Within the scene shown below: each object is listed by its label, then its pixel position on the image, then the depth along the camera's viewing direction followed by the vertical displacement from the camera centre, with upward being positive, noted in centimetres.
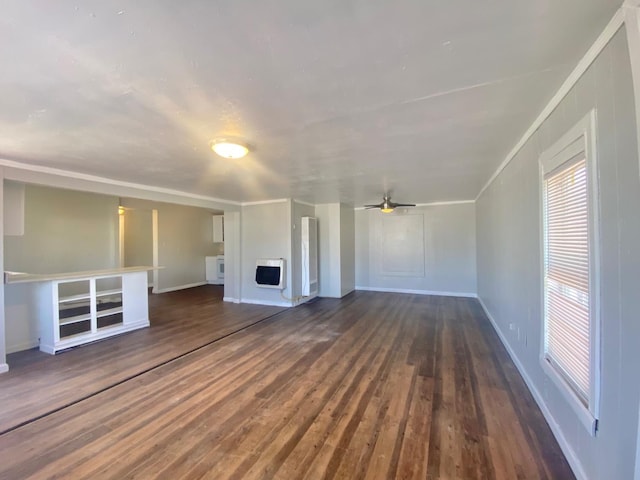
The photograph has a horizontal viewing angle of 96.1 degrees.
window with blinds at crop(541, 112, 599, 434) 144 -18
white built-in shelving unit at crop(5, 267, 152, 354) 361 -98
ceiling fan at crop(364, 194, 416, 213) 557 +71
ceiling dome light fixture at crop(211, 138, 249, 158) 245 +83
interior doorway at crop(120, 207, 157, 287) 835 +13
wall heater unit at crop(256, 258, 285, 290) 594 -65
